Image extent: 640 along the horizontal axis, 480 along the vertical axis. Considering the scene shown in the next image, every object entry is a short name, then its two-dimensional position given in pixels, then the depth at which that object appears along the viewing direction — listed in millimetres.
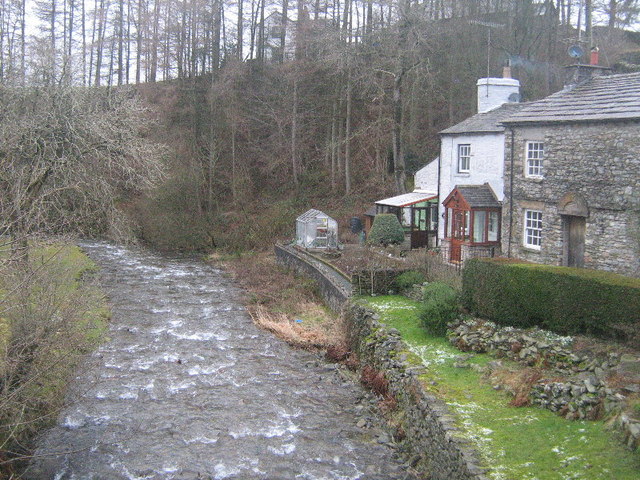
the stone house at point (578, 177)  17031
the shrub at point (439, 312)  16328
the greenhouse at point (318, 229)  30469
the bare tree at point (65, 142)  18203
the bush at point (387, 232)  27625
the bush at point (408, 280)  20703
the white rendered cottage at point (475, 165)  24172
